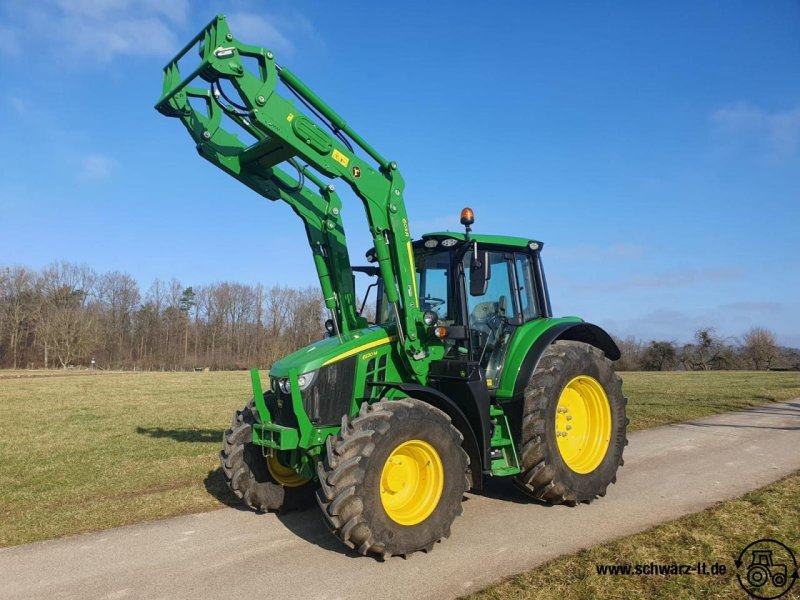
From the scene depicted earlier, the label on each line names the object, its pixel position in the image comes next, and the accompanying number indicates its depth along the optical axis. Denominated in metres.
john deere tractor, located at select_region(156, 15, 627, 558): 4.72
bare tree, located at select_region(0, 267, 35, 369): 65.94
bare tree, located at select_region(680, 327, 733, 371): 43.19
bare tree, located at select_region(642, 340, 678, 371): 44.72
